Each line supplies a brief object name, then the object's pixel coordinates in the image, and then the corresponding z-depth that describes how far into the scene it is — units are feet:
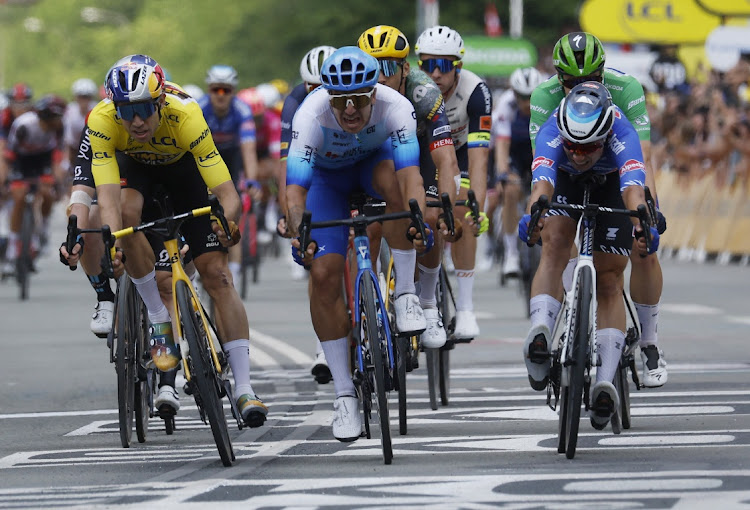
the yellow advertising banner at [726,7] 243.19
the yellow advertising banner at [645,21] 282.36
